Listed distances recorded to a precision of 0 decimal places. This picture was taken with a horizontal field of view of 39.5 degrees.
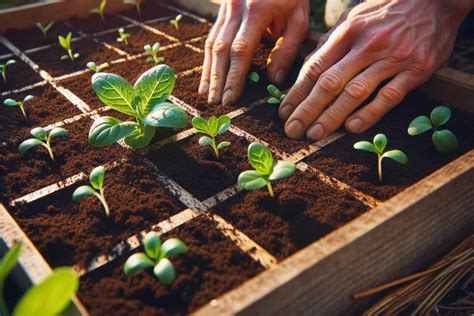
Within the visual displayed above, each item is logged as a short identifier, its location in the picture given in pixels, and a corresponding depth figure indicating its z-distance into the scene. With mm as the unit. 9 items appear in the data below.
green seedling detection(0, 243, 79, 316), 352
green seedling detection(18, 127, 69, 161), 506
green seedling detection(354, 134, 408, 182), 468
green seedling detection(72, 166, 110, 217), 454
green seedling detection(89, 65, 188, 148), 500
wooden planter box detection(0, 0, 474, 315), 378
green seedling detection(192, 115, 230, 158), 504
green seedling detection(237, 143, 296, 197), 443
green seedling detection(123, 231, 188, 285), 402
